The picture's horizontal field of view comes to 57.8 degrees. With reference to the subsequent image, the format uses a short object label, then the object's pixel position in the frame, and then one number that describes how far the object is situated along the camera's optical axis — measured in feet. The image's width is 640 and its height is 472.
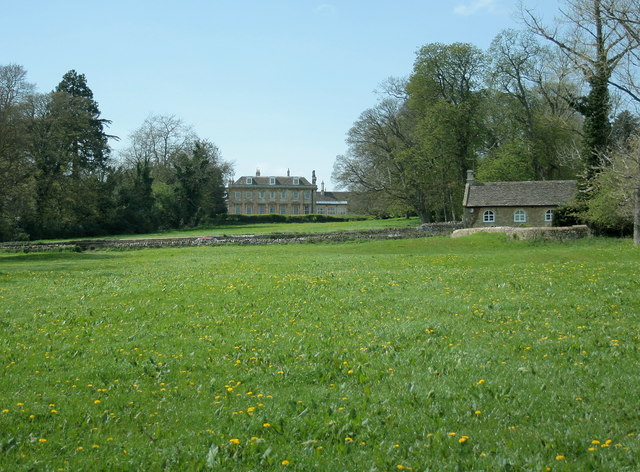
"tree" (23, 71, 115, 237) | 177.37
